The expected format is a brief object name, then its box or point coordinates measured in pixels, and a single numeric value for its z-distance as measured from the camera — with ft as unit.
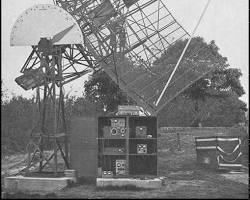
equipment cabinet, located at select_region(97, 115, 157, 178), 54.80
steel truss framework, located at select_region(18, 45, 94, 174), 55.47
